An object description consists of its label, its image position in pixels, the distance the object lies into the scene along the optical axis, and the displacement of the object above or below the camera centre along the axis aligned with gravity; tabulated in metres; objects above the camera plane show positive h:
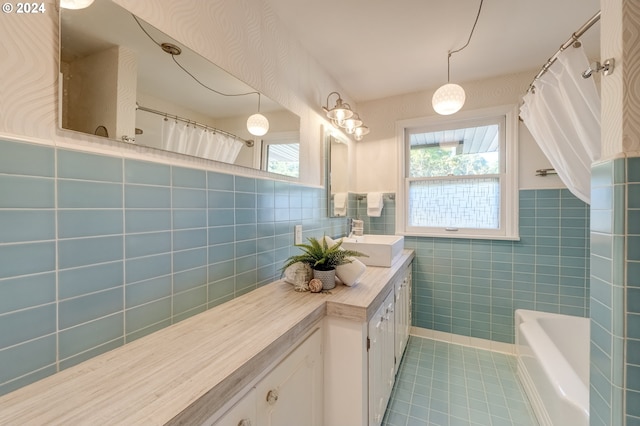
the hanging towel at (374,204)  2.61 +0.09
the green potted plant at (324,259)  1.36 -0.25
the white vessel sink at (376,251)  1.81 -0.28
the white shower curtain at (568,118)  1.30 +0.55
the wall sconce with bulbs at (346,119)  1.86 +0.74
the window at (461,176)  2.27 +0.36
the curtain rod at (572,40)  1.05 +0.82
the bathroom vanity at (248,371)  0.55 -0.42
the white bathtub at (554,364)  1.18 -0.88
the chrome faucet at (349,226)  2.52 -0.14
